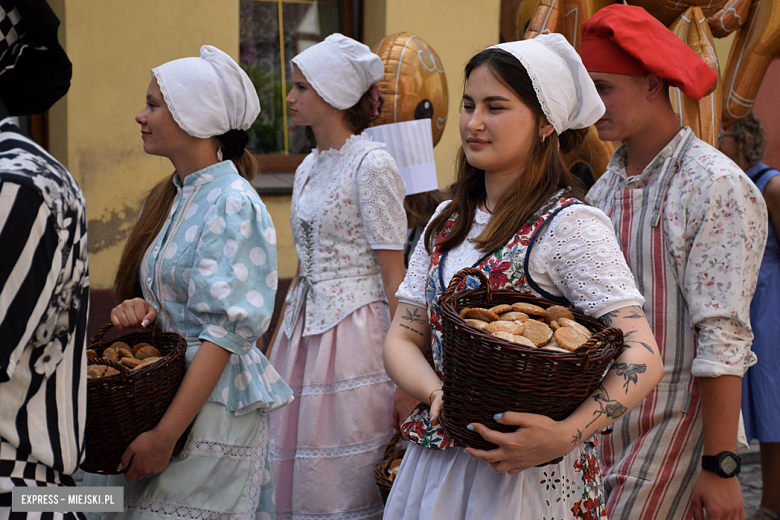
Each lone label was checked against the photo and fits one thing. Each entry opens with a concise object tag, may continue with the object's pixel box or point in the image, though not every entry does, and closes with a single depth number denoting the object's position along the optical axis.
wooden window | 5.48
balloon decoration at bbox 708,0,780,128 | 3.83
